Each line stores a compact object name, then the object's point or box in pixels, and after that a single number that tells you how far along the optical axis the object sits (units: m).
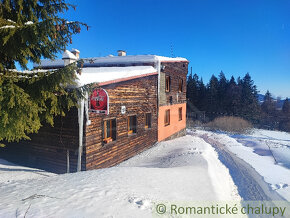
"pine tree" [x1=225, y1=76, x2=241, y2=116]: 41.41
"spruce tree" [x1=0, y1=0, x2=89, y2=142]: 3.97
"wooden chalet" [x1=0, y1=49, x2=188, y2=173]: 7.04
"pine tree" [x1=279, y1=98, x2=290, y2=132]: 42.19
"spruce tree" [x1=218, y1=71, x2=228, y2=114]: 43.59
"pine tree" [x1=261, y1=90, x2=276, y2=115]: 49.80
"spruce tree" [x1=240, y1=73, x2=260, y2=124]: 40.38
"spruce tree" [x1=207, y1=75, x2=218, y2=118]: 44.10
